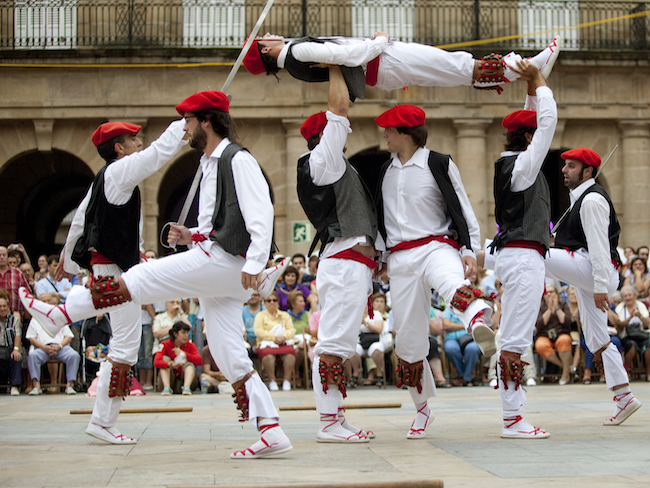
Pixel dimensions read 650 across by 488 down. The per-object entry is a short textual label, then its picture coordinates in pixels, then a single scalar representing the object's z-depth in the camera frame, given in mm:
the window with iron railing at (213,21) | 20391
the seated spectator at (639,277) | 14562
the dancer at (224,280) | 4949
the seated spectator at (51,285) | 13398
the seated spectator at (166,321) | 13273
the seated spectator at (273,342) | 13242
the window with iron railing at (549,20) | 20953
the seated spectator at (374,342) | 13547
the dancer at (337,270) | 5824
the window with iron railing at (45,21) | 20328
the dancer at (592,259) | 6617
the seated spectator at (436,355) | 13273
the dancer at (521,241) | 5895
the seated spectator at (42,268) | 14375
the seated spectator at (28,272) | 14197
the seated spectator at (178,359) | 12797
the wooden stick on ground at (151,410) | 7809
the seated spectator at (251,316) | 13508
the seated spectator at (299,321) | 13555
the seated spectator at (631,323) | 13727
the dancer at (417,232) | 5906
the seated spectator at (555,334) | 13812
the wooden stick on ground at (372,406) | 7746
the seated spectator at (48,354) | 12906
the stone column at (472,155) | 20016
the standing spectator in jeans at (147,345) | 13375
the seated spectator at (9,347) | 12648
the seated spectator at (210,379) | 13039
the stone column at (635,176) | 20438
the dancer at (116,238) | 5832
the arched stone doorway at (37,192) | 23297
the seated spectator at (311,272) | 15094
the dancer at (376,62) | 5562
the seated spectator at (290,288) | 14250
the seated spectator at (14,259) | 13819
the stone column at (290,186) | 19719
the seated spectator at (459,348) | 13438
